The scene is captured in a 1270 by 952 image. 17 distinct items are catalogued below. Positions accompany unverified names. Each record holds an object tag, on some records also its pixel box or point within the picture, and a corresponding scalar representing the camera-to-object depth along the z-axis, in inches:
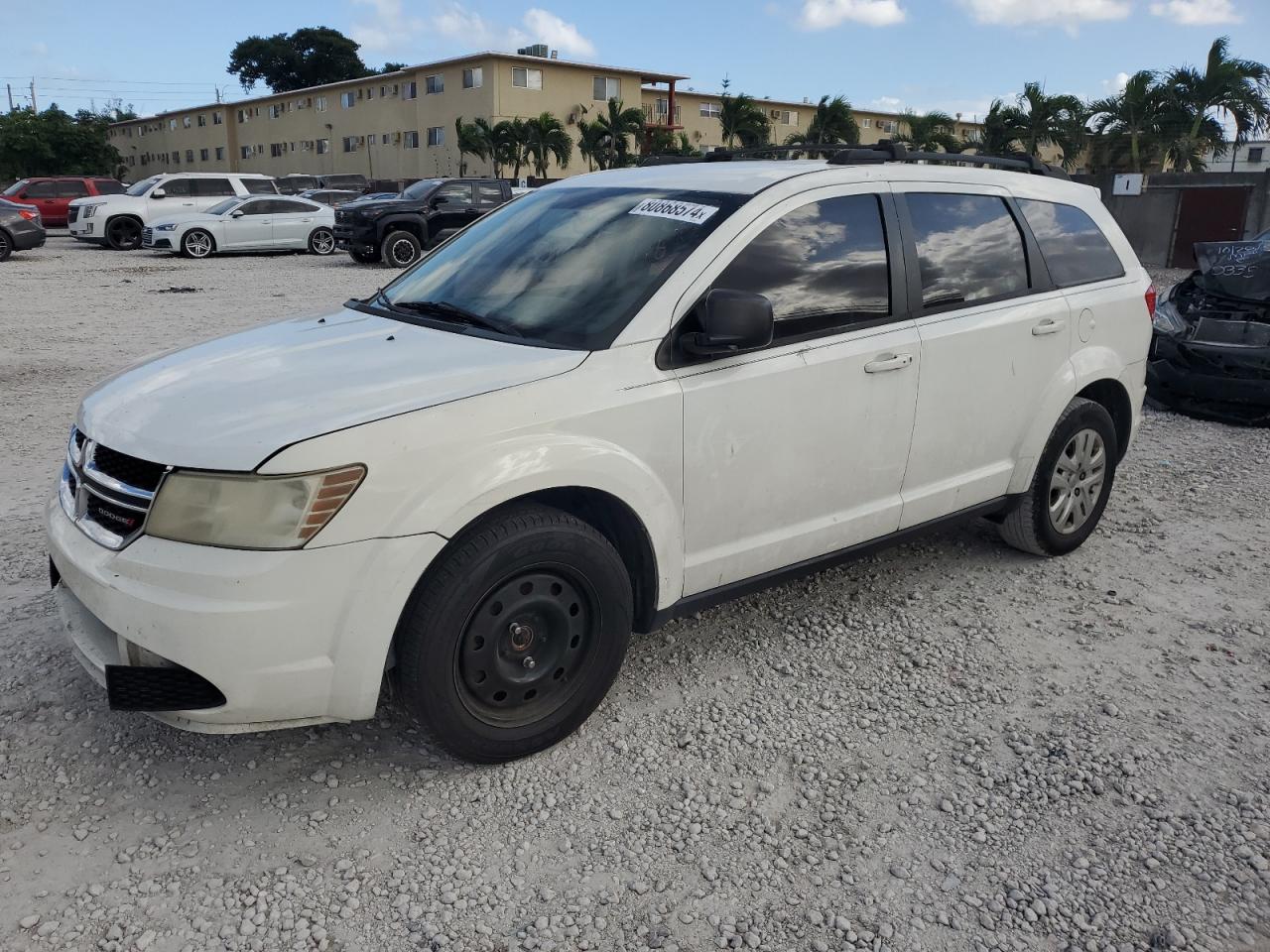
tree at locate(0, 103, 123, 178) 2161.7
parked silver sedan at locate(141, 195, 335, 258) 866.8
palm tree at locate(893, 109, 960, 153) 1652.3
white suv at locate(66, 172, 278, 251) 953.5
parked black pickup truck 770.2
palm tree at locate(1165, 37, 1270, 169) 1182.9
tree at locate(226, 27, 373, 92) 3363.7
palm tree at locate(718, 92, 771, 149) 1915.6
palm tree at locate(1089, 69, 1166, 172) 1241.4
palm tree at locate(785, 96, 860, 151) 1815.9
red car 1175.6
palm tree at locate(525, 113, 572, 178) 1878.7
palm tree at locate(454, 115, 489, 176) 1903.3
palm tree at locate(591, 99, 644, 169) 1907.0
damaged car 297.0
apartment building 2014.0
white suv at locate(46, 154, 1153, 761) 102.8
